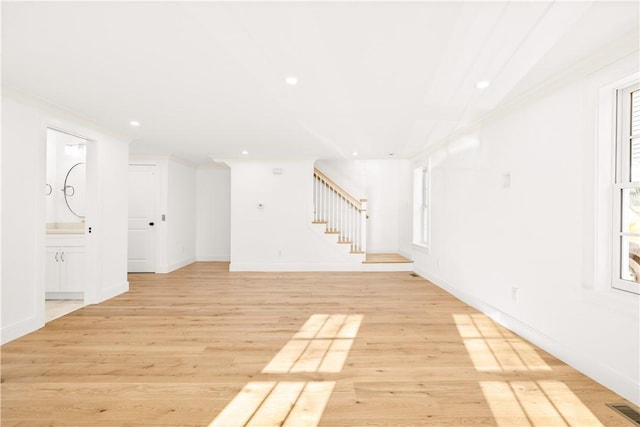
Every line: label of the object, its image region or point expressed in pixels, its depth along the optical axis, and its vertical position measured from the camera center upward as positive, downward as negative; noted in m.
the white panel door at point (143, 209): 6.47 +0.03
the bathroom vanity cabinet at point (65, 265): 4.35 -0.78
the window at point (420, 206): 6.36 +0.13
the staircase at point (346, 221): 6.70 -0.20
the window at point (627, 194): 2.23 +0.15
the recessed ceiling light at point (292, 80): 2.69 +1.16
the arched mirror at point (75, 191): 5.31 +0.32
